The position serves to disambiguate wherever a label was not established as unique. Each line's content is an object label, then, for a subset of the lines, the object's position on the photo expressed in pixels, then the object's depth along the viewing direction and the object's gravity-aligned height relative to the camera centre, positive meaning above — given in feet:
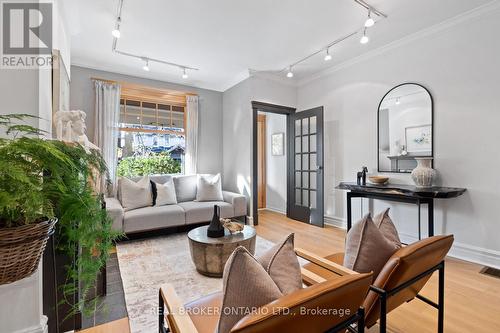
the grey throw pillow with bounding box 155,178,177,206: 12.51 -1.59
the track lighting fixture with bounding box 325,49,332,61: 11.21 +5.40
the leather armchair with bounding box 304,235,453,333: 3.60 -1.80
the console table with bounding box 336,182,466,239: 8.38 -1.09
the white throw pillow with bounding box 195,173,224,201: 13.81 -1.41
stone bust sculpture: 5.59 +0.98
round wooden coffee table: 7.55 -2.72
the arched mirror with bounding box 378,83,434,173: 10.00 +1.66
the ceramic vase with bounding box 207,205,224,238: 8.04 -2.14
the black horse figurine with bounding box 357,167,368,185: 11.22 -0.51
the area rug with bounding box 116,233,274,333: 6.03 -3.65
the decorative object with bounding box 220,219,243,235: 8.36 -2.17
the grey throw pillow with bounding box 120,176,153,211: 11.75 -1.47
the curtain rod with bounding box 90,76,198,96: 13.13 +4.81
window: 14.32 +1.82
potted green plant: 2.27 -0.47
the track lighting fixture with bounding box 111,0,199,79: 8.63 +5.50
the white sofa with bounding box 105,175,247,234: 10.72 -2.26
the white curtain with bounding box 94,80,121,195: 12.96 +2.49
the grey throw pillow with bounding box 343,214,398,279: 4.11 -1.48
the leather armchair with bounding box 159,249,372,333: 2.10 -1.45
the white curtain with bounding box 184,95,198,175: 15.72 +1.86
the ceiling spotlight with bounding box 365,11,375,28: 8.27 +4.99
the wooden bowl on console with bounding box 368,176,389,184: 10.80 -0.66
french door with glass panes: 13.82 -0.13
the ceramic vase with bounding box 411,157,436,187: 9.32 -0.33
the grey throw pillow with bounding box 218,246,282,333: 2.52 -1.36
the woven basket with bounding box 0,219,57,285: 2.27 -0.83
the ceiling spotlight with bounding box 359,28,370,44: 9.36 +4.93
